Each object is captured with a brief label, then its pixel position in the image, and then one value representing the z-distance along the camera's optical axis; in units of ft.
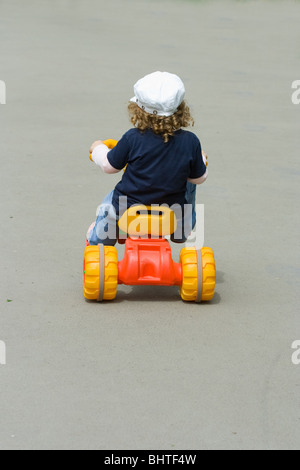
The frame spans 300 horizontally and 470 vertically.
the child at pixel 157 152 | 27.30
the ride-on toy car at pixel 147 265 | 27.25
